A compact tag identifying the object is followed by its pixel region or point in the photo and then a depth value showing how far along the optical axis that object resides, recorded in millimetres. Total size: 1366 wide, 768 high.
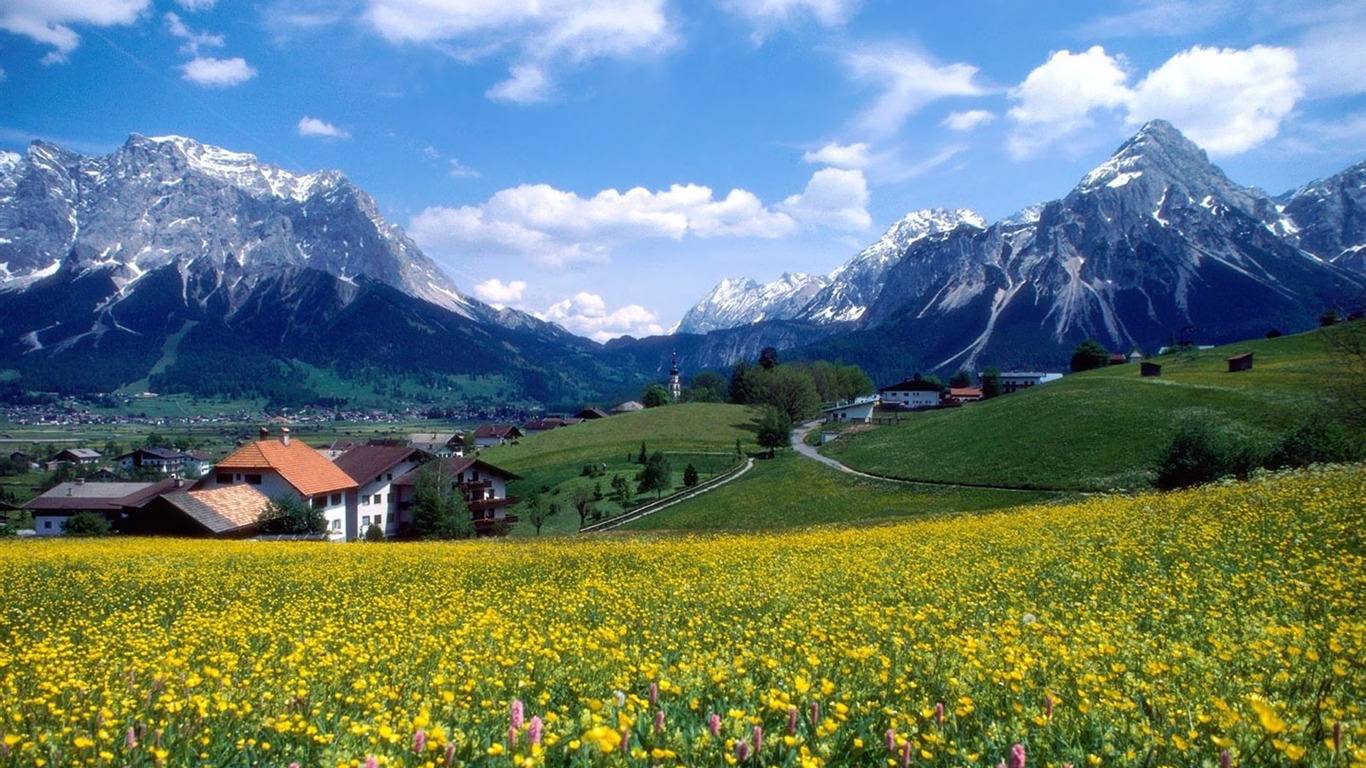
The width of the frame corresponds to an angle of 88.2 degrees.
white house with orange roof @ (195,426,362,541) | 61594
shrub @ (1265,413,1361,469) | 37406
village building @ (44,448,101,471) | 185750
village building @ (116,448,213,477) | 177375
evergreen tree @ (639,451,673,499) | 84062
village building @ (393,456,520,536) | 74500
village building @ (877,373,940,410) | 194700
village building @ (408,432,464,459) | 160875
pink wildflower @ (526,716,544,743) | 4465
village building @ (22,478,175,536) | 81812
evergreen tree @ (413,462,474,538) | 57344
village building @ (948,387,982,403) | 188125
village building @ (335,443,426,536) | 72938
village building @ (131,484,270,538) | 49969
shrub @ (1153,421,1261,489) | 40969
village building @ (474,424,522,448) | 193112
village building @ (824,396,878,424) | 152000
